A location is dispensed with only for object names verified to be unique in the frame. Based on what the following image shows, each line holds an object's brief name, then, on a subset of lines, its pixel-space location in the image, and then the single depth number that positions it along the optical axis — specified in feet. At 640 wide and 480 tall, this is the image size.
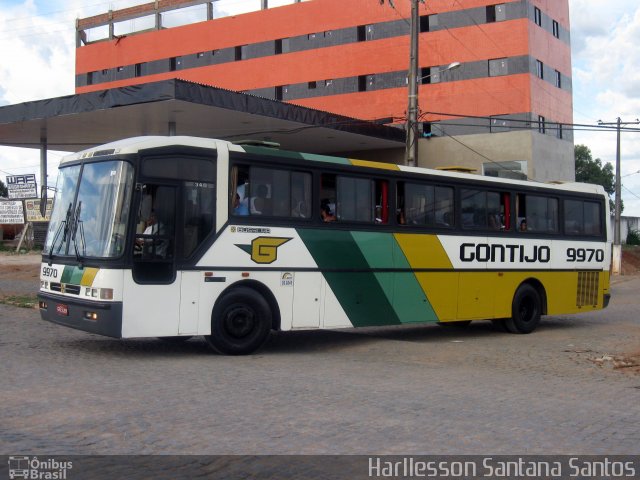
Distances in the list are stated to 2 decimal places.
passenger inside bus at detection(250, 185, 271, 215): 37.99
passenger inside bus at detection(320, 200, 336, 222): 40.83
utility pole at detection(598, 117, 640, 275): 136.46
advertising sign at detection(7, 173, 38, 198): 108.35
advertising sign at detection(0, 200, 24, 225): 110.11
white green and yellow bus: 34.47
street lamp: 65.21
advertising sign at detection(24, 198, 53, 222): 107.86
